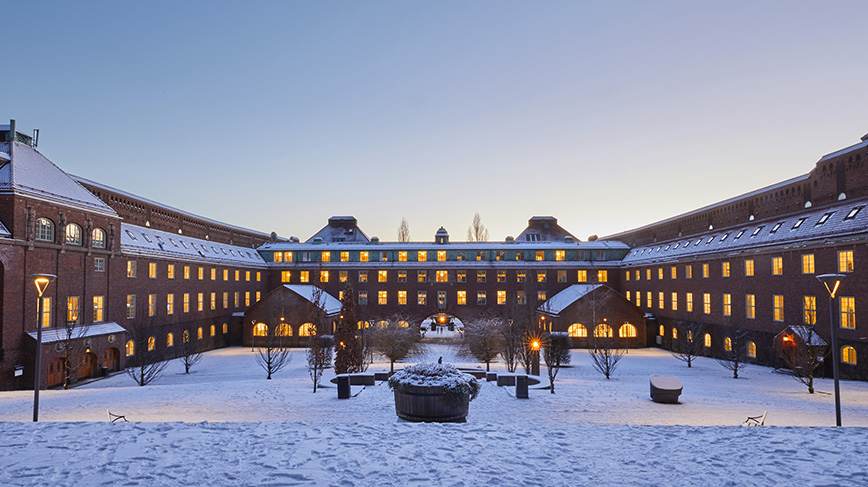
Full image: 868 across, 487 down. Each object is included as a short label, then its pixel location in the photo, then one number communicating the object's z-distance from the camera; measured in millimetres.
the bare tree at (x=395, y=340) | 33844
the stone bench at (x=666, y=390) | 18172
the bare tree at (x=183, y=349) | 37328
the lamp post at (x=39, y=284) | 12734
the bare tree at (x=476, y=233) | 96181
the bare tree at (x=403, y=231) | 99919
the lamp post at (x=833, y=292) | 12992
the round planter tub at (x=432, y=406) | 12703
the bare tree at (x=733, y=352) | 30694
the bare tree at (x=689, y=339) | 34494
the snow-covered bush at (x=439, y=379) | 12766
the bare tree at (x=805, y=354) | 22297
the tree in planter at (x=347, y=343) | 25859
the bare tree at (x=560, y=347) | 30300
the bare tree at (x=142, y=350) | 28539
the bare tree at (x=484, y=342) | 33938
